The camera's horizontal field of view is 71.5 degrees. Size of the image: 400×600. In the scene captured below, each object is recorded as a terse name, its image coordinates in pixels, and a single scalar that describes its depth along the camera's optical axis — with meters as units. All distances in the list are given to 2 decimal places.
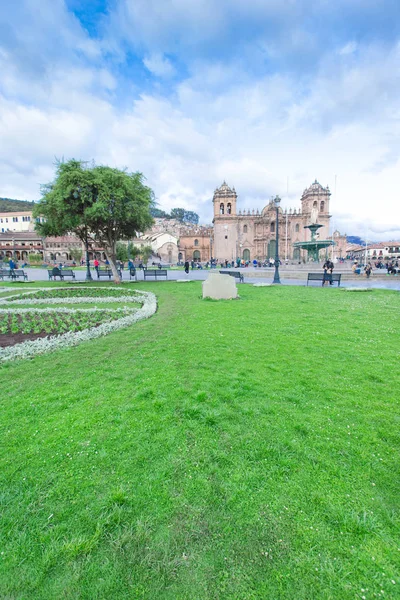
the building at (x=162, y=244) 74.00
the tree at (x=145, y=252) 56.69
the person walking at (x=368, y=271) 23.44
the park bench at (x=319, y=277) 17.87
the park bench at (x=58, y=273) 24.56
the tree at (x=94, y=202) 16.94
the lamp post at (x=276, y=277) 20.30
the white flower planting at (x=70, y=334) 6.01
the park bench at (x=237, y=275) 21.44
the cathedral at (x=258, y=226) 66.31
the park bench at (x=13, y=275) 26.02
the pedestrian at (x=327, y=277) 17.73
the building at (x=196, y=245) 80.25
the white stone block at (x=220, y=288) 12.38
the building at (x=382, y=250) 103.38
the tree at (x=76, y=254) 63.17
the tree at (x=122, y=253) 50.13
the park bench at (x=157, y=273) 24.23
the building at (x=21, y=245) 72.81
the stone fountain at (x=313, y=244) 29.99
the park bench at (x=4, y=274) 27.16
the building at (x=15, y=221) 86.12
